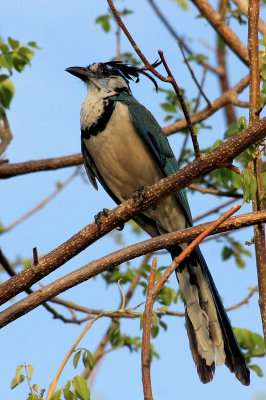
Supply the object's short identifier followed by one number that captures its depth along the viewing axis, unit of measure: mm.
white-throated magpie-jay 8680
